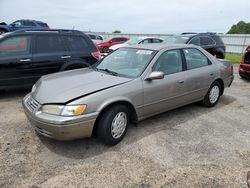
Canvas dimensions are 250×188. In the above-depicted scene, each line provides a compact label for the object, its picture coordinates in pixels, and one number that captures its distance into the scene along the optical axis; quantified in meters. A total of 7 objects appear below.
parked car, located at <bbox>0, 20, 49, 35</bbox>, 15.83
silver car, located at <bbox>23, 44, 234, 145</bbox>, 3.12
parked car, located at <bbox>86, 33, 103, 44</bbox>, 20.59
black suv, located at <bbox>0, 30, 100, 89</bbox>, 5.45
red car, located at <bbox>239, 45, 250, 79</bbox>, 7.92
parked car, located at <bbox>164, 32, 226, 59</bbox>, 9.65
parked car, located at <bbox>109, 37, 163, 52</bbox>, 15.35
